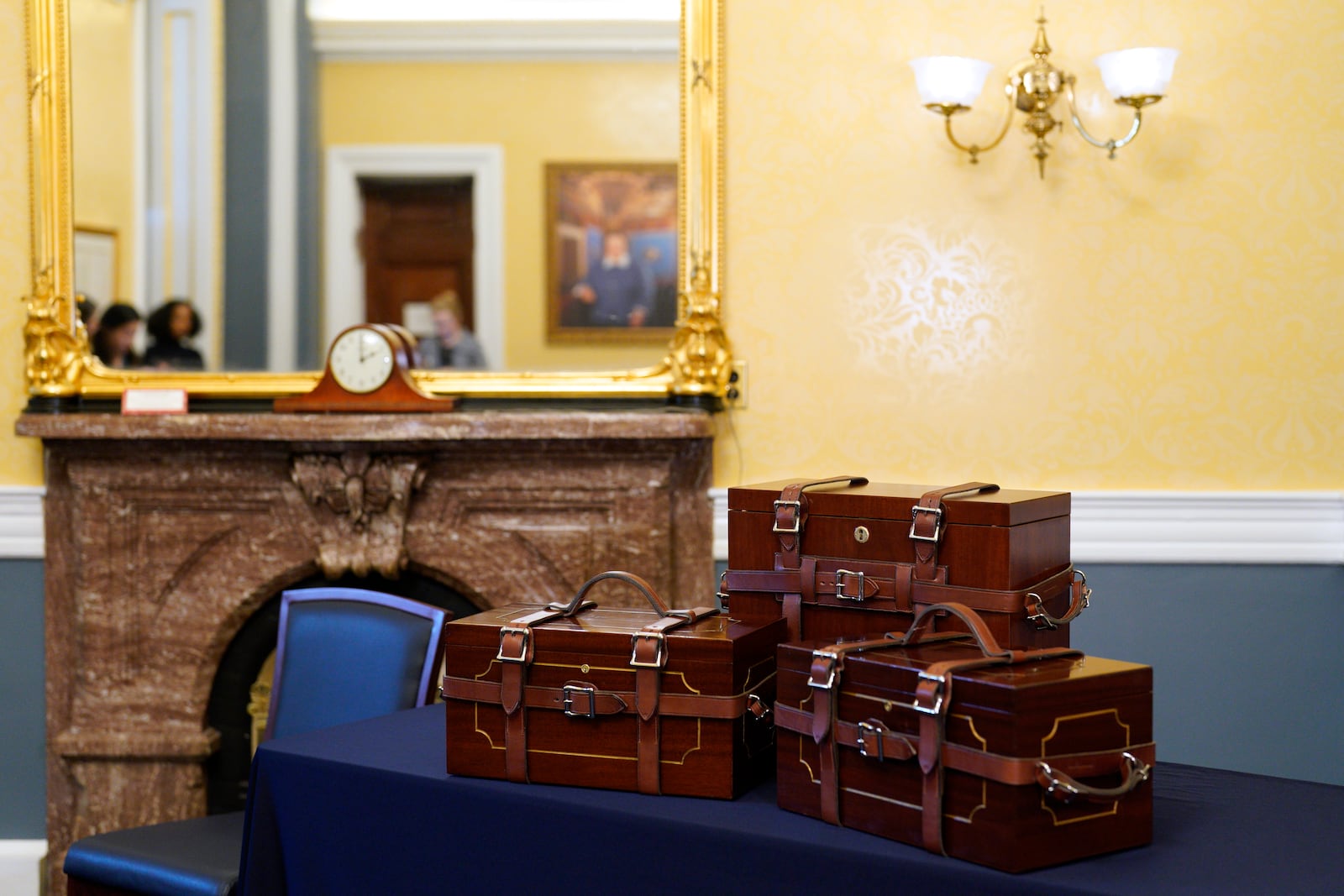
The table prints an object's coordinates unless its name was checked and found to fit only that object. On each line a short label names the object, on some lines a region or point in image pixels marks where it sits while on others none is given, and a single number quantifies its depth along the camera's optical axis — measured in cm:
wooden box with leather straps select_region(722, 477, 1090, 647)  161
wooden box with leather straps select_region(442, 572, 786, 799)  160
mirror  335
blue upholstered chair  246
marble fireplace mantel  331
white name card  340
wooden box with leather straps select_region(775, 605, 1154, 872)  133
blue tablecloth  136
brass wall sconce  304
